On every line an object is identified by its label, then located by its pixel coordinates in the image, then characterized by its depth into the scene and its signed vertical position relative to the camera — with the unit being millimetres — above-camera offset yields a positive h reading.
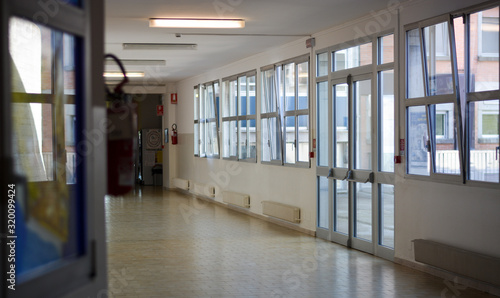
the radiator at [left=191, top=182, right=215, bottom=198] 15055 -1172
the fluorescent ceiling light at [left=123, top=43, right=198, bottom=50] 10672 +1715
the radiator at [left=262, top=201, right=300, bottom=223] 10297 -1187
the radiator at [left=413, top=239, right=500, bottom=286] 5801 -1205
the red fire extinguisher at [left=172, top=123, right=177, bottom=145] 18734 +307
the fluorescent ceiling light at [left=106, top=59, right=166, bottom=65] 13188 +1785
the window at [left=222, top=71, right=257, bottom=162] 12625 +577
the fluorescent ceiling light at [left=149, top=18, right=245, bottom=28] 8391 +1669
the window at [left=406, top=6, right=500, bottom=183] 5977 +463
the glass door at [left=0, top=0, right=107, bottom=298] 1858 -113
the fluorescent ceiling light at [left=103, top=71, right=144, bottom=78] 14749 +1753
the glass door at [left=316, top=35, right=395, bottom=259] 7941 -107
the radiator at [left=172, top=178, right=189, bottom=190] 17225 -1138
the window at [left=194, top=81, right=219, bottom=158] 15000 +615
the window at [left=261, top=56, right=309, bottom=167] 10305 +549
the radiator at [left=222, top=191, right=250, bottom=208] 12719 -1179
